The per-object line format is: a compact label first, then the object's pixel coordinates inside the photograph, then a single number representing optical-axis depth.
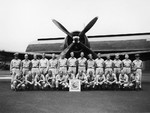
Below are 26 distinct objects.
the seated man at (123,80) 10.89
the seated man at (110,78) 10.96
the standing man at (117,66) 11.71
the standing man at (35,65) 11.87
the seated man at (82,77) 11.02
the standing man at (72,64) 11.68
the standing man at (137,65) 11.54
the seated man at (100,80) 10.95
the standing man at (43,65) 11.95
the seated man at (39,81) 10.92
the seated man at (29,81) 10.96
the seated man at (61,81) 10.88
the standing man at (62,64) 11.73
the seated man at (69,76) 10.96
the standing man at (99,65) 11.69
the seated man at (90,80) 11.03
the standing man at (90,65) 11.62
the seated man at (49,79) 11.07
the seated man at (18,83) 10.65
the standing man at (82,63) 11.71
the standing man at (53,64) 12.05
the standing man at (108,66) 11.65
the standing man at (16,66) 11.64
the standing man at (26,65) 11.79
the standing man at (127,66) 11.55
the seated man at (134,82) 10.87
